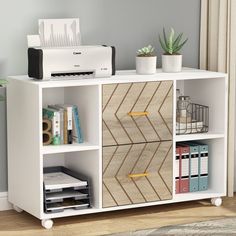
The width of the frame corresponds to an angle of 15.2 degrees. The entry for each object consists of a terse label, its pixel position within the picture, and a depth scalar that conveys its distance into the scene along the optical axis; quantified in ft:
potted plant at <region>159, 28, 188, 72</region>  16.33
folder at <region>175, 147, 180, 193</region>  16.35
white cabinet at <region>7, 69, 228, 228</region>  14.78
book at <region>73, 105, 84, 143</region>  15.34
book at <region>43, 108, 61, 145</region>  15.11
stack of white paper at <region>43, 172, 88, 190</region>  15.13
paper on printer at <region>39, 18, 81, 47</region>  15.49
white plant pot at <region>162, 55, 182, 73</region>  16.32
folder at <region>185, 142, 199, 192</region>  16.54
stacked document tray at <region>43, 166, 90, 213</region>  15.06
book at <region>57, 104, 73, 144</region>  15.27
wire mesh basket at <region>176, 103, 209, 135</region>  16.27
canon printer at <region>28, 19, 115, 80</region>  14.71
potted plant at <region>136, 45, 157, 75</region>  15.95
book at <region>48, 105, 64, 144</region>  15.24
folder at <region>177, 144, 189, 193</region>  16.42
